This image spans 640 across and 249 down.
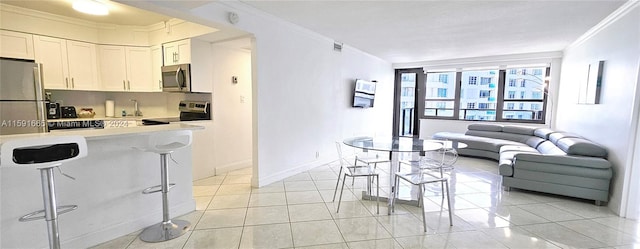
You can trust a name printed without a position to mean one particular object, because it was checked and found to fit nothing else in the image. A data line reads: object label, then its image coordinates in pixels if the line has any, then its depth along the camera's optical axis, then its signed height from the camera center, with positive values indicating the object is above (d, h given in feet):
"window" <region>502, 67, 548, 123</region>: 19.90 +0.57
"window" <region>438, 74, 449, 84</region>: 23.36 +2.23
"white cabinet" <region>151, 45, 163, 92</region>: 14.28 +1.77
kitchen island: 6.17 -2.37
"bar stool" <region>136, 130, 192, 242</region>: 7.53 -2.41
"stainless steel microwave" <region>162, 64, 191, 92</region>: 12.94 +1.10
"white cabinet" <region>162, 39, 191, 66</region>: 12.97 +2.34
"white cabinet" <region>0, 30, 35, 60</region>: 11.15 +2.21
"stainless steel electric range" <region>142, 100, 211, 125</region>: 13.44 -0.54
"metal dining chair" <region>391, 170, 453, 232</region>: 8.43 -2.37
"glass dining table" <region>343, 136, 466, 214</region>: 9.69 -1.53
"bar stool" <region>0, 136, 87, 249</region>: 5.05 -1.11
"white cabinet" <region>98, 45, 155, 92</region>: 14.15 +1.65
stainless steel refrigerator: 9.88 +0.03
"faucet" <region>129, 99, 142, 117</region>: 15.64 -0.48
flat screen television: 18.56 +0.71
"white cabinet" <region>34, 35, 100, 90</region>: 12.25 +1.69
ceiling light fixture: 10.33 +3.55
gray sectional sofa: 10.39 -2.48
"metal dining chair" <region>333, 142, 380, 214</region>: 9.57 -2.43
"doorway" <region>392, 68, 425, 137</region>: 24.41 +0.19
